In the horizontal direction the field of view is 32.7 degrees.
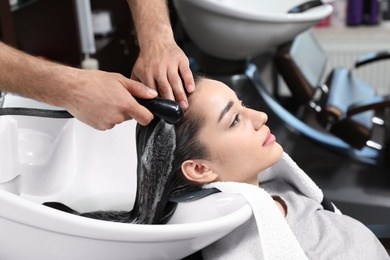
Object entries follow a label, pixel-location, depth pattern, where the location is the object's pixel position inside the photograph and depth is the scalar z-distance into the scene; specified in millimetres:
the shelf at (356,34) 3793
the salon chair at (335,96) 2432
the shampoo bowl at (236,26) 2312
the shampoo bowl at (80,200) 967
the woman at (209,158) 1273
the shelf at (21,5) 1984
